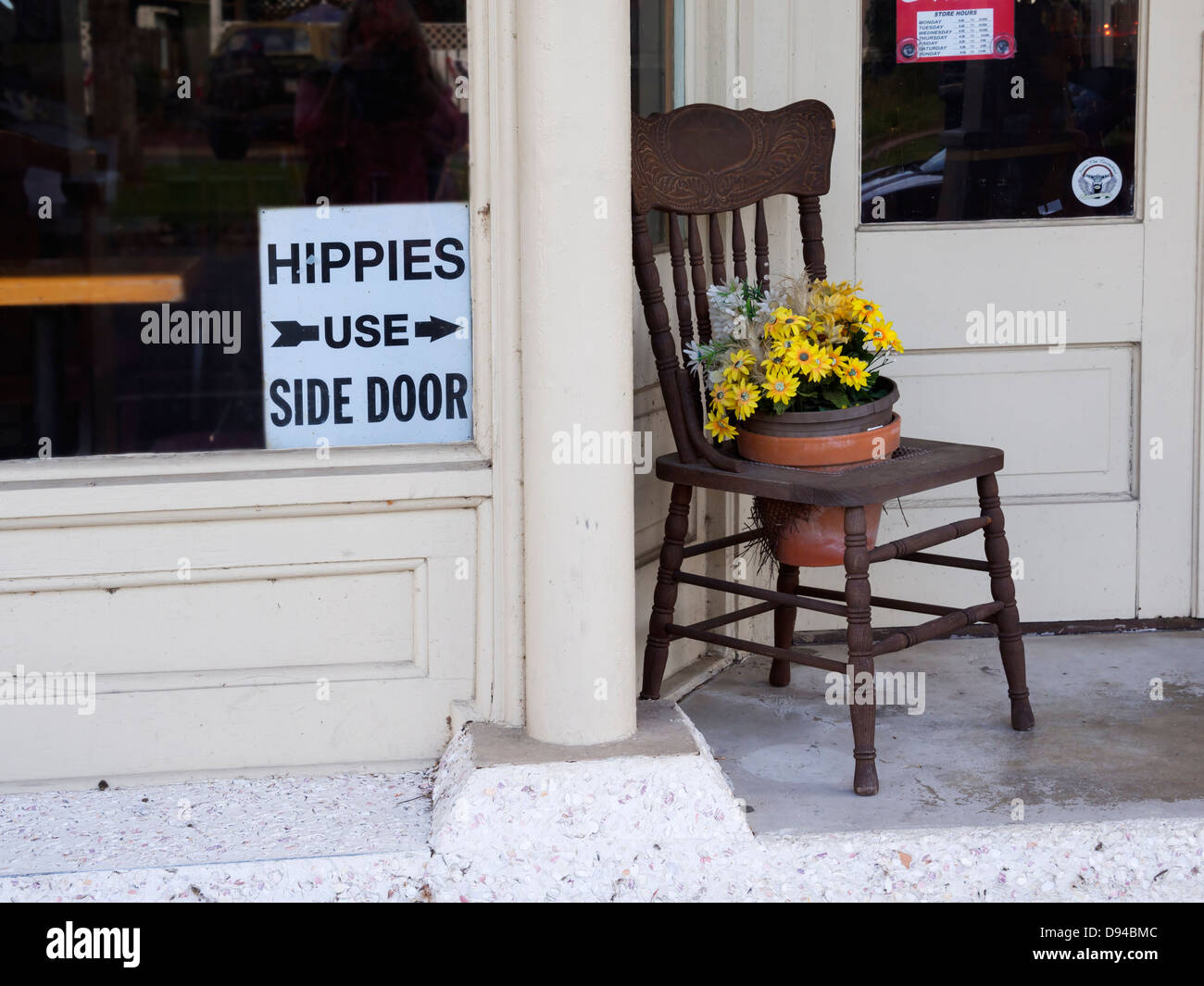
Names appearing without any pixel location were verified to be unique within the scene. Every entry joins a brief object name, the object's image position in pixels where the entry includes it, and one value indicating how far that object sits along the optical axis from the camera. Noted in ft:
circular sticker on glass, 11.71
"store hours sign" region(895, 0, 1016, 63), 11.42
